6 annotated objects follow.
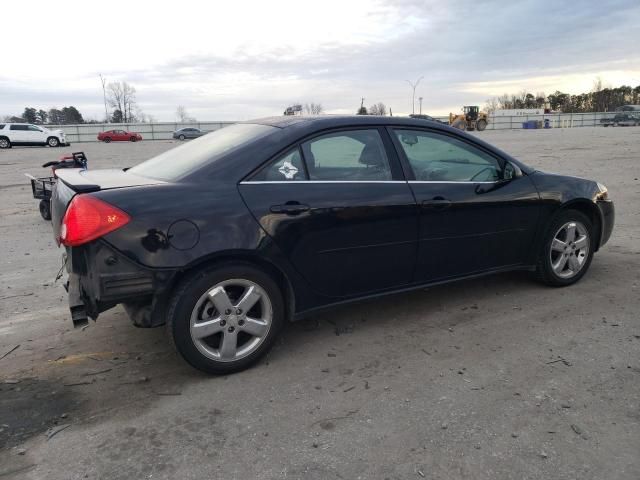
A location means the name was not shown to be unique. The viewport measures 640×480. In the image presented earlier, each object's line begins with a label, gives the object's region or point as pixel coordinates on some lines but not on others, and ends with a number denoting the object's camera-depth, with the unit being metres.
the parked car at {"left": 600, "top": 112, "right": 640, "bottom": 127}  55.56
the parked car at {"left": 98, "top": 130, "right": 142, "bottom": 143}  47.62
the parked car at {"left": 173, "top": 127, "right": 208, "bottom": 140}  49.16
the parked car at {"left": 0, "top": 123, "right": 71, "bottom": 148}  32.91
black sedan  2.92
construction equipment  51.09
